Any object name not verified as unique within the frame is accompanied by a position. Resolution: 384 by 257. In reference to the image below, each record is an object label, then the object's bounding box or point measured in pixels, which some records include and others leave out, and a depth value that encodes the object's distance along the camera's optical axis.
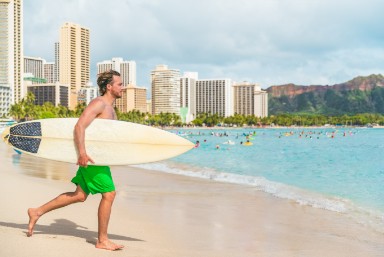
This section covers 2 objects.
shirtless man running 5.09
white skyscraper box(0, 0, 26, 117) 158.50
